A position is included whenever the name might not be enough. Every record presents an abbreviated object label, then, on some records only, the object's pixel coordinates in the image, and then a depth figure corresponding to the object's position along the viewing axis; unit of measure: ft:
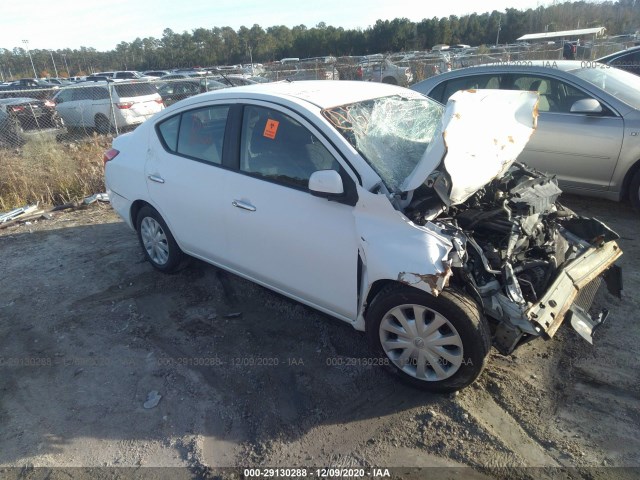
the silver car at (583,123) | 16.76
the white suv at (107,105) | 42.01
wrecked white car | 8.96
